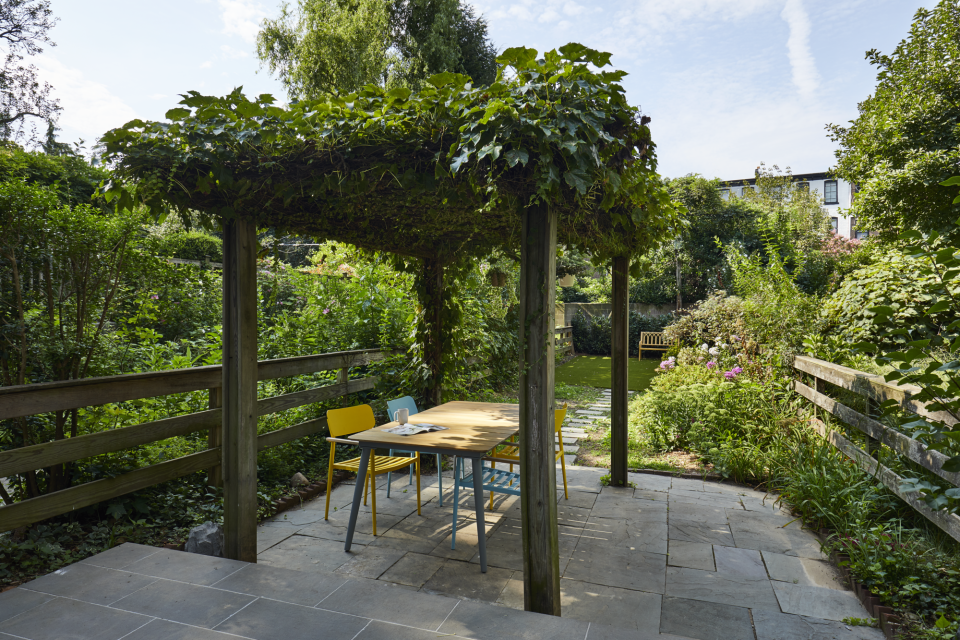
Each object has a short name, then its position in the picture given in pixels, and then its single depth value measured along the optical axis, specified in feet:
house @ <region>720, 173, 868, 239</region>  92.73
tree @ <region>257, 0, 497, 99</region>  42.98
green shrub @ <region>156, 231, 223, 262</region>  33.60
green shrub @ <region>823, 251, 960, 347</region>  14.85
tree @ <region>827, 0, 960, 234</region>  25.07
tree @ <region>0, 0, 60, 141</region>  37.60
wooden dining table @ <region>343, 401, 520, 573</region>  9.68
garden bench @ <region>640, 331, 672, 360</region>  43.98
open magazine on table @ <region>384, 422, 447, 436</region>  10.97
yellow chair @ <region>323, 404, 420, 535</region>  11.47
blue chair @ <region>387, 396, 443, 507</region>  13.17
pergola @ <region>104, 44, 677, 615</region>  6.54
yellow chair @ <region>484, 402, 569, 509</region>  11.82
